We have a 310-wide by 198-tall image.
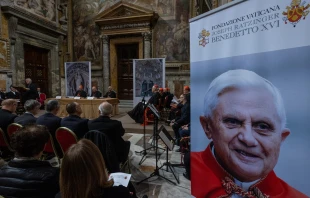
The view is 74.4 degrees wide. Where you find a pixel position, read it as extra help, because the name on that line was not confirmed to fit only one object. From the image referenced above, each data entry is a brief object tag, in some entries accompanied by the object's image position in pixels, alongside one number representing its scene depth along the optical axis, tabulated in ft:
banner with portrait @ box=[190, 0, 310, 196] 4.11
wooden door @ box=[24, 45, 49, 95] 34.86
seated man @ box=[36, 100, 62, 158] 10.46
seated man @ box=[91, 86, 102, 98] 29.57
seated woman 3.56
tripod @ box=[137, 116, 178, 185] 10.50
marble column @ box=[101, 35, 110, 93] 38.68
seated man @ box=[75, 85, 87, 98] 28.43
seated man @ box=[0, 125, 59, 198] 4.32
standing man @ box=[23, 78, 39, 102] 26.86
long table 24.82
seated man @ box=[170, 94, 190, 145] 13.97
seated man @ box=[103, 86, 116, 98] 29.77
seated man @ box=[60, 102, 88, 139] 9.53
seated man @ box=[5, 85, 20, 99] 26.07
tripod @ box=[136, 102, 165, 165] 12.72
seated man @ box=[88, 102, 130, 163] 8.92
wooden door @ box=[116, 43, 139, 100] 39.40
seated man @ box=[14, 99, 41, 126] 10.72
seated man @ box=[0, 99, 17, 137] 11.30
